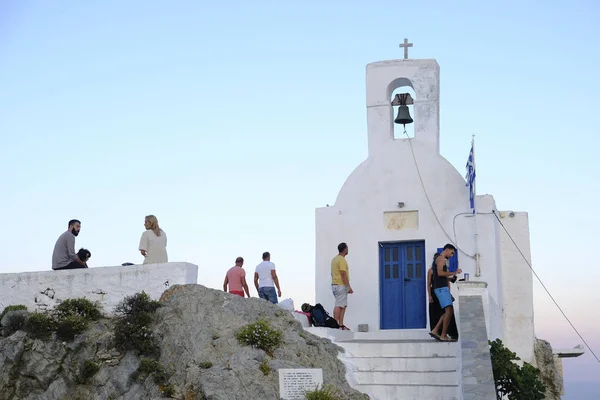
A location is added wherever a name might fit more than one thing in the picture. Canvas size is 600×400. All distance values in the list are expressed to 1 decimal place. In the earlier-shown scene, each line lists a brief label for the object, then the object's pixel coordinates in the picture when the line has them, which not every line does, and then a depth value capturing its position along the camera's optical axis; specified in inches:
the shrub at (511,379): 653.6
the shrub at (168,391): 572.1
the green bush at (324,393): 565.3
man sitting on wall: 713.0
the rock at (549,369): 917.2
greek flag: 800.9
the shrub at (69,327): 636.7
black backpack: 735.7
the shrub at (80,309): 662.5
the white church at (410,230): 820.6
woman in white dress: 698.2
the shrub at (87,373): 612.7
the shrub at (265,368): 580.2
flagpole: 806.5
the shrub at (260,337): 605.1
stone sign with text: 573.6
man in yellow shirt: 745.6
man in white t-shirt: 763.4
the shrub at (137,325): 613.0
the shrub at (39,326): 636.1
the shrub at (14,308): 687.5
